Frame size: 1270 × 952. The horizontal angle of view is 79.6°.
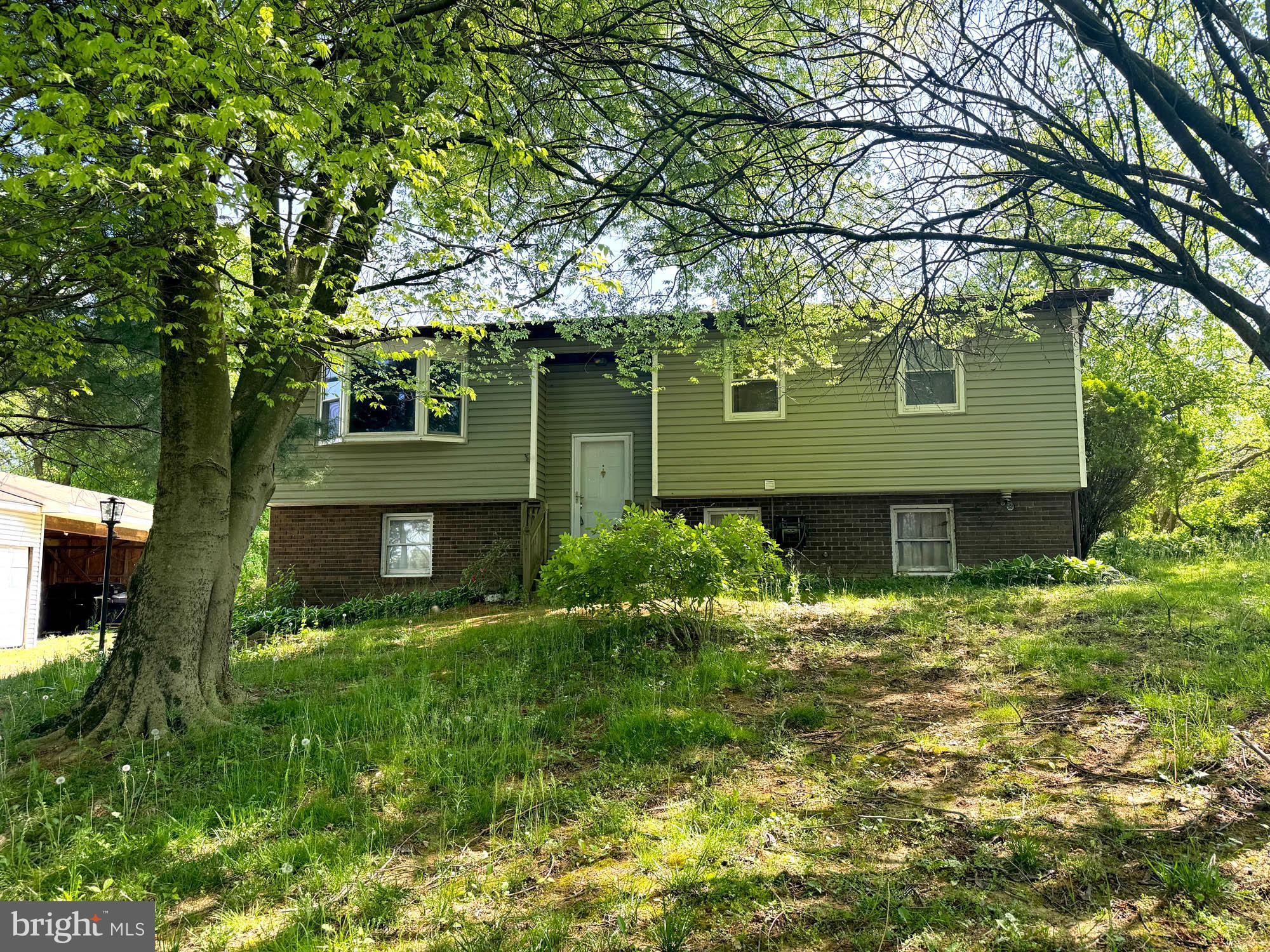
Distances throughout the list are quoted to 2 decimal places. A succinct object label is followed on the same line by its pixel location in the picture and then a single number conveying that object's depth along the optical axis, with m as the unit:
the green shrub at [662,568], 6.68
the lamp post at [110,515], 11.88
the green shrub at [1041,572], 10.02
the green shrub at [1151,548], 12.05
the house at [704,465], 12.24
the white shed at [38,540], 15.34
